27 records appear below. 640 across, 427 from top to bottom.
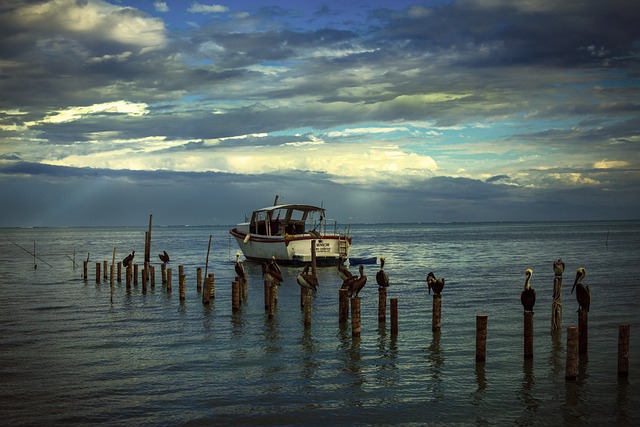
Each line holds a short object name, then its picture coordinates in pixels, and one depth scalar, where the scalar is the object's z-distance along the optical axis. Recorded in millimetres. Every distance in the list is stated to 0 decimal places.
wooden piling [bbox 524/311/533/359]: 16875
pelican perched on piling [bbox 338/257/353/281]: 25136
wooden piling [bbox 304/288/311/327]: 21953
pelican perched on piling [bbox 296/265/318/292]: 23648
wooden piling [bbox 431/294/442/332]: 20419
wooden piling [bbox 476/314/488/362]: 15938
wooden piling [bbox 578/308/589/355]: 16875
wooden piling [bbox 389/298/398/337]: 20078
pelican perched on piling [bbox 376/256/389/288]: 22500
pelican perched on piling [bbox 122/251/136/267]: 36375
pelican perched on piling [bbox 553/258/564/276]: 19672
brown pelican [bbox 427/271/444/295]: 19953
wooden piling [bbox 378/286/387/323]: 22047
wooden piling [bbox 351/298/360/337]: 19234
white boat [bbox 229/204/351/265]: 45812
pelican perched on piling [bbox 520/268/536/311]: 17344
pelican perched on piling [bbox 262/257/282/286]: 24972
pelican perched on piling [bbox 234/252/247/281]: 28166
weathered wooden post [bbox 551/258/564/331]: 19328
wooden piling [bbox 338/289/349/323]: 22000
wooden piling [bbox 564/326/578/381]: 14156
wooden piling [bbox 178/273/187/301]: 29714
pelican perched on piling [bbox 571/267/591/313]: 17094
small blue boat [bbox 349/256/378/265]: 54469
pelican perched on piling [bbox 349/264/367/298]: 22469
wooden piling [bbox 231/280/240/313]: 25750
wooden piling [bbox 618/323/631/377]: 15012
